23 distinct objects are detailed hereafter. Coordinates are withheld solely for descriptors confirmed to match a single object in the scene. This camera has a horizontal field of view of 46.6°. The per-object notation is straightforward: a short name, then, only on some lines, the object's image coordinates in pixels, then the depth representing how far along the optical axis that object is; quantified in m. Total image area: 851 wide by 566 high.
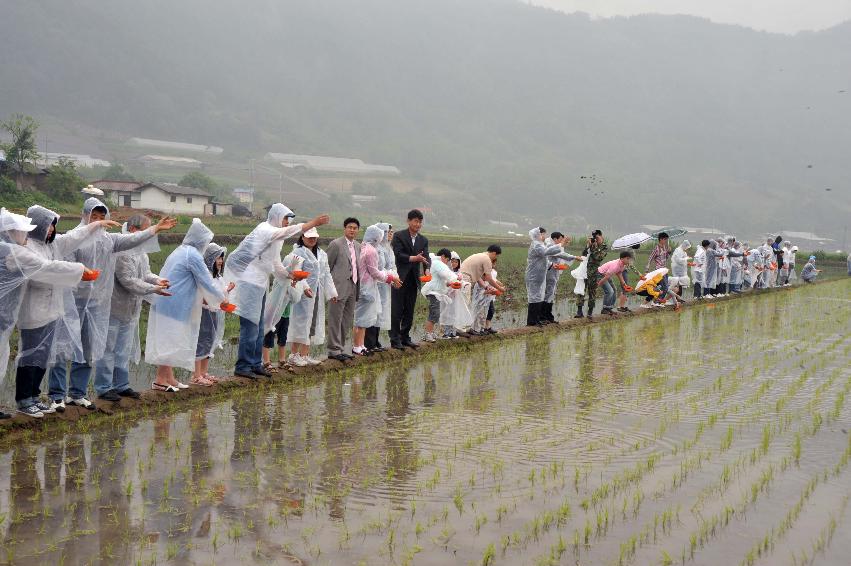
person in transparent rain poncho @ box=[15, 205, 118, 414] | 7.47
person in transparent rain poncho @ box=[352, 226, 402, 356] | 11.62
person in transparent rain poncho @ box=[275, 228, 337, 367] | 10.63
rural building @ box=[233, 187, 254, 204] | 93.74
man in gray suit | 11.31
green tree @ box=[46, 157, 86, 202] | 49.72
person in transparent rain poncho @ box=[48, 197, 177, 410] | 7.98
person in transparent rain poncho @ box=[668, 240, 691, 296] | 21.98
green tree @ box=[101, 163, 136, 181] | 90.81
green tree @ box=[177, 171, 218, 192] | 86.94
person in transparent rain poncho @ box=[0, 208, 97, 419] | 7.23
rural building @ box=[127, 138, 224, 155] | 145.88
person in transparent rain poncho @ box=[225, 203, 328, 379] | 9.80
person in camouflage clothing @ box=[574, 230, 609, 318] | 17.68
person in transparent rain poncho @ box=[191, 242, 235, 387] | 9.64
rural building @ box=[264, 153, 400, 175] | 142.75
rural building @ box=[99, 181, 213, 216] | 68.50
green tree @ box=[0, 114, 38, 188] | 52.91
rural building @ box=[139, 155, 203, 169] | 124.00
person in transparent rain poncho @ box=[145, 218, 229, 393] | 8.88
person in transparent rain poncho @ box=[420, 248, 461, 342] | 13.42
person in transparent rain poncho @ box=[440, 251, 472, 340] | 13.81
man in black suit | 12.47
